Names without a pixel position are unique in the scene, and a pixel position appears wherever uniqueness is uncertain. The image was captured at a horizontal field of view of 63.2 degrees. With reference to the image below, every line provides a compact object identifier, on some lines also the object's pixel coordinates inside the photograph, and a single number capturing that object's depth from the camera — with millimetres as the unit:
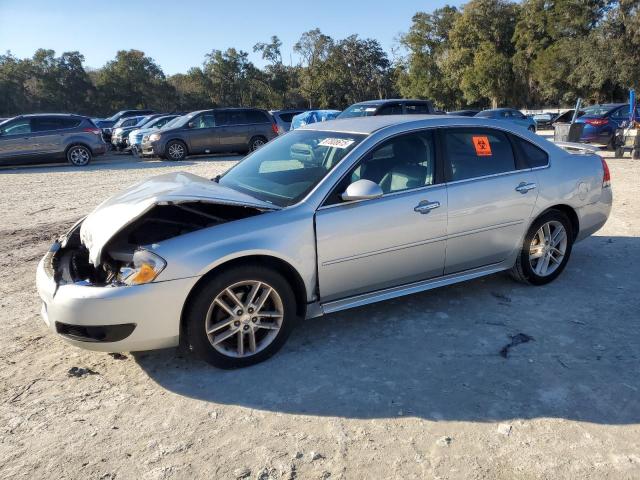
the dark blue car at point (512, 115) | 22895
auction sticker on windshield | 4022
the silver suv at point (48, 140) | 16281
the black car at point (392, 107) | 14062
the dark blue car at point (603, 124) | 16219
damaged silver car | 3221
